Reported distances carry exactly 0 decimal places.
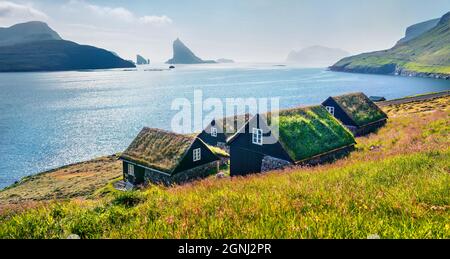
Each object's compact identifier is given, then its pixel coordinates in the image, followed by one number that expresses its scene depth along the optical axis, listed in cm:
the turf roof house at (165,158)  3622
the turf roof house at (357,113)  4553
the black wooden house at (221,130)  4941
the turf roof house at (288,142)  3002
